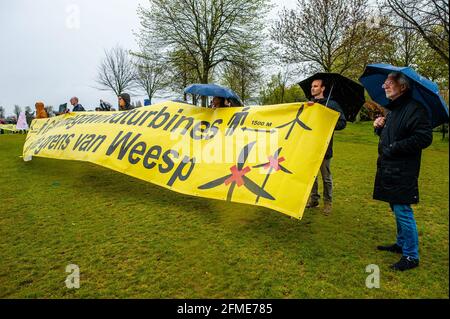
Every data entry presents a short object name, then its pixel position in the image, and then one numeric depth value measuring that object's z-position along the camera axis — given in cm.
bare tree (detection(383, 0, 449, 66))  1388
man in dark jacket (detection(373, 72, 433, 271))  311
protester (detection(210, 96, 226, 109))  579
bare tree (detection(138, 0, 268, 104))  2251
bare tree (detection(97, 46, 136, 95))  4412
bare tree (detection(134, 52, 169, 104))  2341
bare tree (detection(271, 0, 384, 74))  1991
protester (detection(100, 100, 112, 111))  1192
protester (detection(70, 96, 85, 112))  995
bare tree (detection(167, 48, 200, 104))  2364
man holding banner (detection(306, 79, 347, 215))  464
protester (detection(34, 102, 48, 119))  1127
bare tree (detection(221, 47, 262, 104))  2289
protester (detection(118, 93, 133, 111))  812
